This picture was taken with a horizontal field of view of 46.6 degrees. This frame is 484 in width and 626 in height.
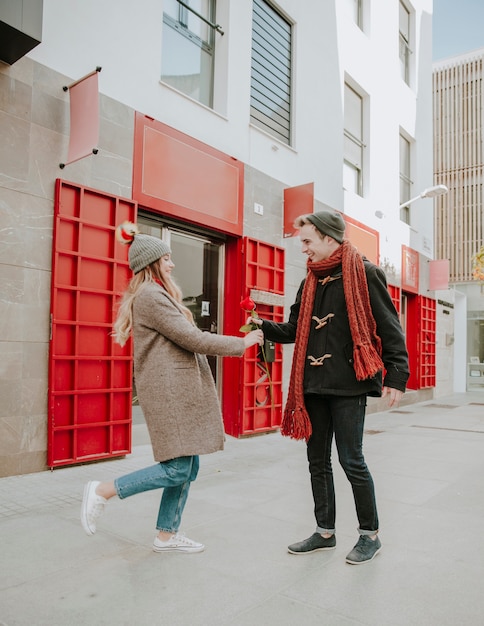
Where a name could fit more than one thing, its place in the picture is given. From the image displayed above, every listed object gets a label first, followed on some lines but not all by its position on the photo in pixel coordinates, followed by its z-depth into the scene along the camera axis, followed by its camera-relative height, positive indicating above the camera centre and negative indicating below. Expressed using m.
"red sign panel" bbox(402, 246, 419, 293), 13.18 +2.01
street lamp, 12.75 +3.73
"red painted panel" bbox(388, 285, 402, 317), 12.54 +1.34
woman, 2.94 -0.19
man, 3.04 -0.07
